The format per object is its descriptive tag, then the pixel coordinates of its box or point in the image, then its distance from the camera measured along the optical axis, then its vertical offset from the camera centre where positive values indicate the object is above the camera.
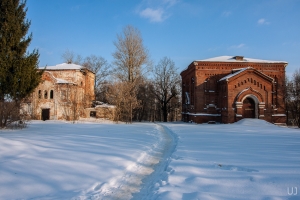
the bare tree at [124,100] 27.44 +1.04
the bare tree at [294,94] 28.80 +1.72
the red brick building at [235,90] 25.92 +2.26
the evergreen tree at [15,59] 15.49 +3.92
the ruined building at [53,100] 30.09 +1.21
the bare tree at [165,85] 42.47 +4.64
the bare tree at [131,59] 34.66 +8.36
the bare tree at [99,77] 48.59 +7.56
